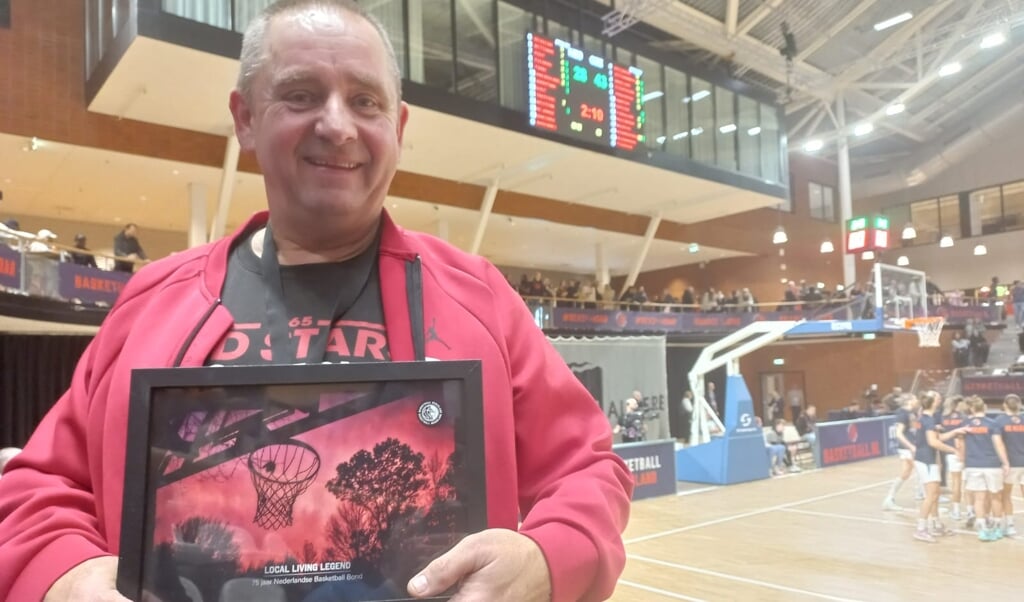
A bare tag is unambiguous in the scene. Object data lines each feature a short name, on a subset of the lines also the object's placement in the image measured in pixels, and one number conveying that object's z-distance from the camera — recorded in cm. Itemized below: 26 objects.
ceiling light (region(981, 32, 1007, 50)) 1964
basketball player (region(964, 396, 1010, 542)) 923
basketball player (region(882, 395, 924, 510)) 1065
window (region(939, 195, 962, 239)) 2958
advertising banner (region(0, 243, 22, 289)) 891
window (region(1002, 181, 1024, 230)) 2762
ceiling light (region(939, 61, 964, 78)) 2153
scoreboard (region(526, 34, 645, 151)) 1523
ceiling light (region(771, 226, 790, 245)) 2248
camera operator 1451
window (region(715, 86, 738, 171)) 2164
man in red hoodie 111
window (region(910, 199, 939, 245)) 3033
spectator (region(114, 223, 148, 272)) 1305
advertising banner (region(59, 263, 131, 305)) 1062
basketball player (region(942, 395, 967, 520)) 978
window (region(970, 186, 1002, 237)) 2827
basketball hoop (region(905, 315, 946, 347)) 1794
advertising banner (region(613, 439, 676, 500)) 1223
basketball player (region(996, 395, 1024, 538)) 951
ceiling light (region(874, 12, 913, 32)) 2034
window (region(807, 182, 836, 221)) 3167
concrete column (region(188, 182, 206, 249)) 1612
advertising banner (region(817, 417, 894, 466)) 1623
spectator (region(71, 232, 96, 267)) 1158
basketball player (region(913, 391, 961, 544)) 918
